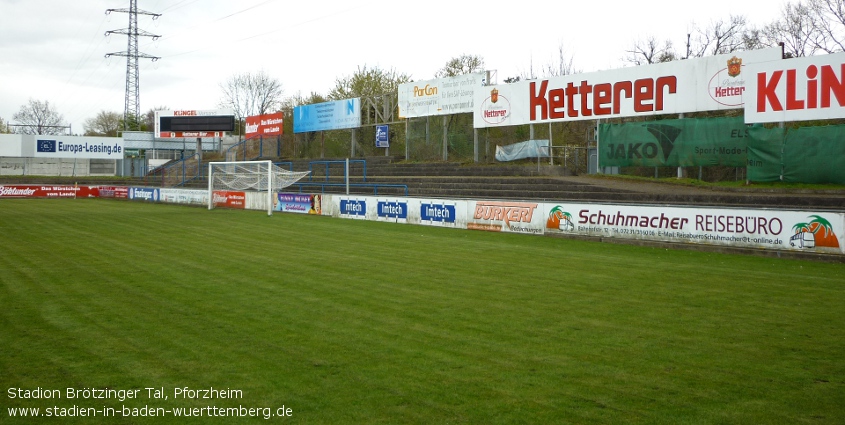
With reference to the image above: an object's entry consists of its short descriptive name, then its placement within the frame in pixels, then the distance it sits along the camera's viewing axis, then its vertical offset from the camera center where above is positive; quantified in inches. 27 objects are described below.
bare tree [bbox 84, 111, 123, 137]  4269.2 +528.1
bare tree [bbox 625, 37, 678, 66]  1795.0 +417.9
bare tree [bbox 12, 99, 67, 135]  4313.5 +567.1
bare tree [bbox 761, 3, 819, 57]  1518.2 +418.7
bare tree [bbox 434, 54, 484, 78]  2356.1 +500.2
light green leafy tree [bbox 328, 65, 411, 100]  2438.5 +449.3
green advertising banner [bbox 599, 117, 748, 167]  992.2 +105.4
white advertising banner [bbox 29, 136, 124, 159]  2568.9 +226.6
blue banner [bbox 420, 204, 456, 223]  1026.7 -8.2
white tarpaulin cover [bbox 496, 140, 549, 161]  1389.5 +121.9
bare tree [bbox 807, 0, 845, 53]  1421.0 +413.1
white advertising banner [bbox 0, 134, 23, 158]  2497.5 +221.3
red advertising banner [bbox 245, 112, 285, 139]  2137.1 +264.4
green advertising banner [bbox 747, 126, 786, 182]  904.3 +76.8
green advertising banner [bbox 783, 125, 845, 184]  848.3 +71.1
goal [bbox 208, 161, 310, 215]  1424.7 +63.1
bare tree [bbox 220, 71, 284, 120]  3405.5 +578.2
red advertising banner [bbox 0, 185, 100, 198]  1975.9 +39.3
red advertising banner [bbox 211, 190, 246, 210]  1504.7 +16.0
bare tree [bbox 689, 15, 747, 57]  1727.4 +437.6
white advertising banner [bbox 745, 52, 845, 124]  834.2 +153.6
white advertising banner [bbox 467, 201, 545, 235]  898.1 -11.7
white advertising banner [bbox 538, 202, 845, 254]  633.0 -16.7
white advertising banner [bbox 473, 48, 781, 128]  1044.3 +208.3
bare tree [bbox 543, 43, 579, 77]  1990.7 +410.0
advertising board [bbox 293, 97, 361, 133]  1855.3 +260.8
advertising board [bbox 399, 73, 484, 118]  1528.1 +266.1
